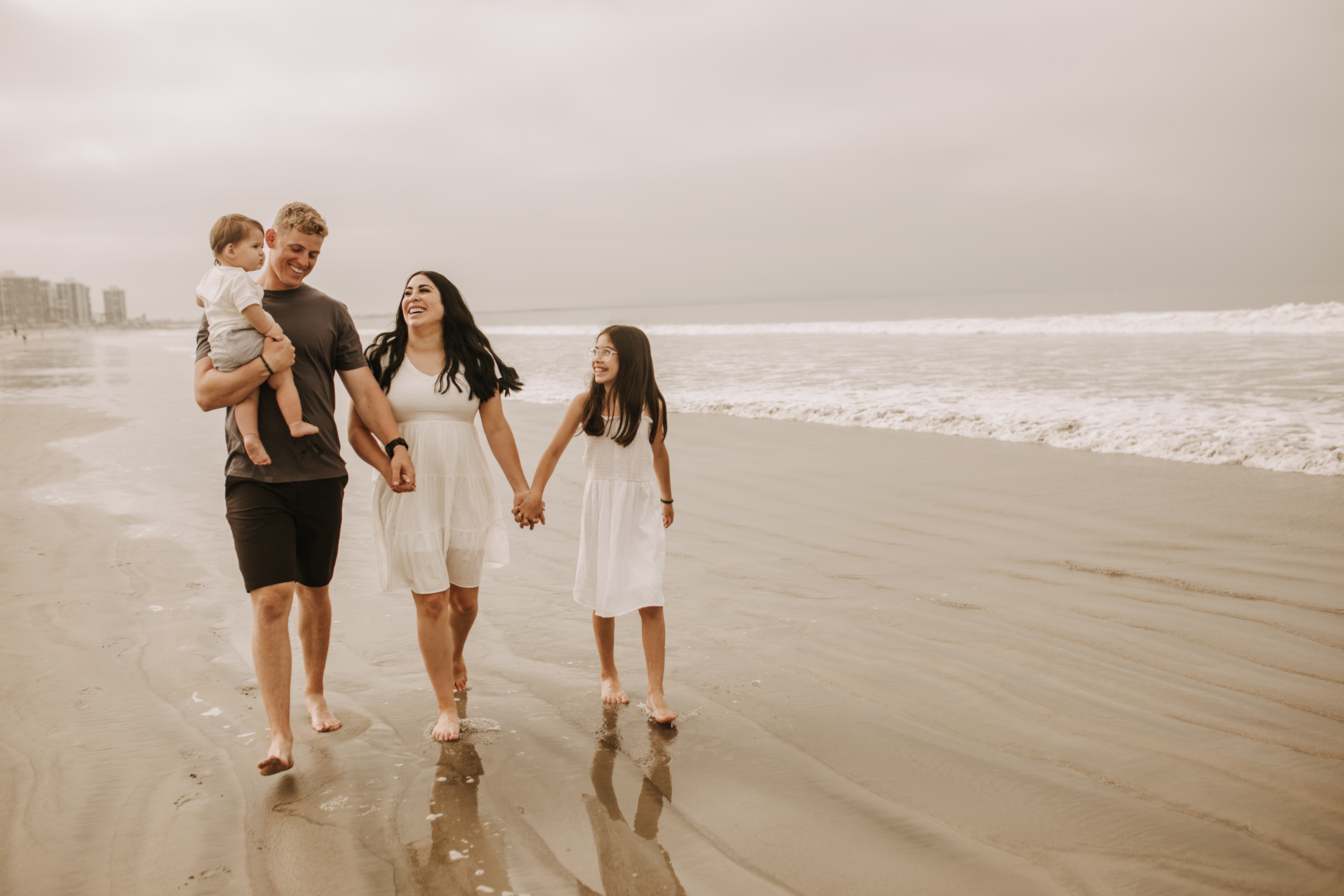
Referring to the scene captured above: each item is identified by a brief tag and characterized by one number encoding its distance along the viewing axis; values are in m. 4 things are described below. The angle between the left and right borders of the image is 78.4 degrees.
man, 3.15
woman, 3.41
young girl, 3.56
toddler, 3.15
